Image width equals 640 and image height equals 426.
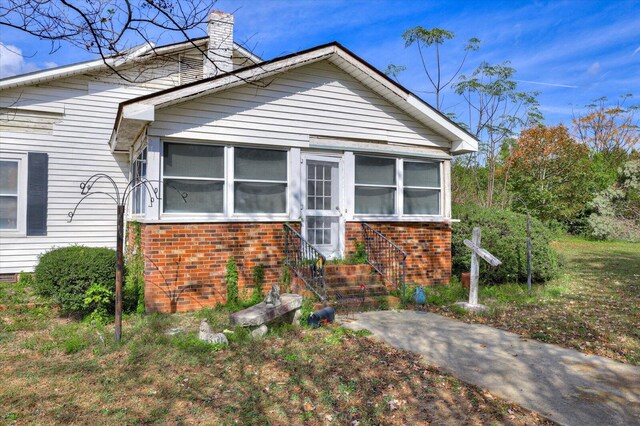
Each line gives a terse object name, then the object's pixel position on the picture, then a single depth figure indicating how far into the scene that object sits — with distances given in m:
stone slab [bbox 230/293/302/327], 5.93
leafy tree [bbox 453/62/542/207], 20.05
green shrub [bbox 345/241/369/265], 9.03
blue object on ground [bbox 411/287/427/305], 8.42
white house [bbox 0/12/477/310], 7.65
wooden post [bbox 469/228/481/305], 8.00
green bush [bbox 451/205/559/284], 10.25
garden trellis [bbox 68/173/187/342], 5.50
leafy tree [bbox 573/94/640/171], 32.72
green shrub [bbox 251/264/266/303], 8.13
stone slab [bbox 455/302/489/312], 7.79
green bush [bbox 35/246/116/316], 6.69
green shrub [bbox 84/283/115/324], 6.62
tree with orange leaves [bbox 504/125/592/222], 22.70
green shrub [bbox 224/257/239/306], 7.89
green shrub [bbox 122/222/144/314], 7.46
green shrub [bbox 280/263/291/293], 8.31
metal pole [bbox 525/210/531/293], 9.30
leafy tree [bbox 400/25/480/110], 18.42
